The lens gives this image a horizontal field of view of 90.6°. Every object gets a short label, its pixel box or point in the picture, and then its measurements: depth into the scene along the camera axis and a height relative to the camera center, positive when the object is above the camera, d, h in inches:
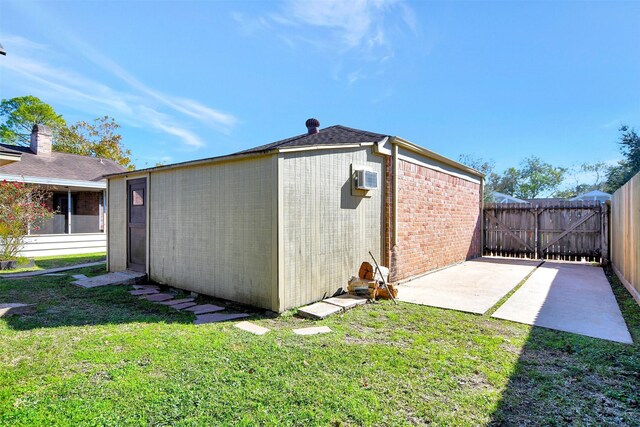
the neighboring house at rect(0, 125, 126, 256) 472.1 +39.2
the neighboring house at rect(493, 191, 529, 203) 1114.5 +59.1
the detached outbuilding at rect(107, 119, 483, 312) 183.3 -2.1
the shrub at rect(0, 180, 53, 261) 359.9 -1.3
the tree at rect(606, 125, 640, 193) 700.0 +140.7
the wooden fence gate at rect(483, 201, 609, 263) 396.8 -21.7
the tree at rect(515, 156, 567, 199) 1581.0 +178.6
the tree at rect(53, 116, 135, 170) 978.1 +237.2
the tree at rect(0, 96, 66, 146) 986.1 +308.6
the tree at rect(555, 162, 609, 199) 1635.1 +193.3
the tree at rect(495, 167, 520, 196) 1609.3 +164.4
